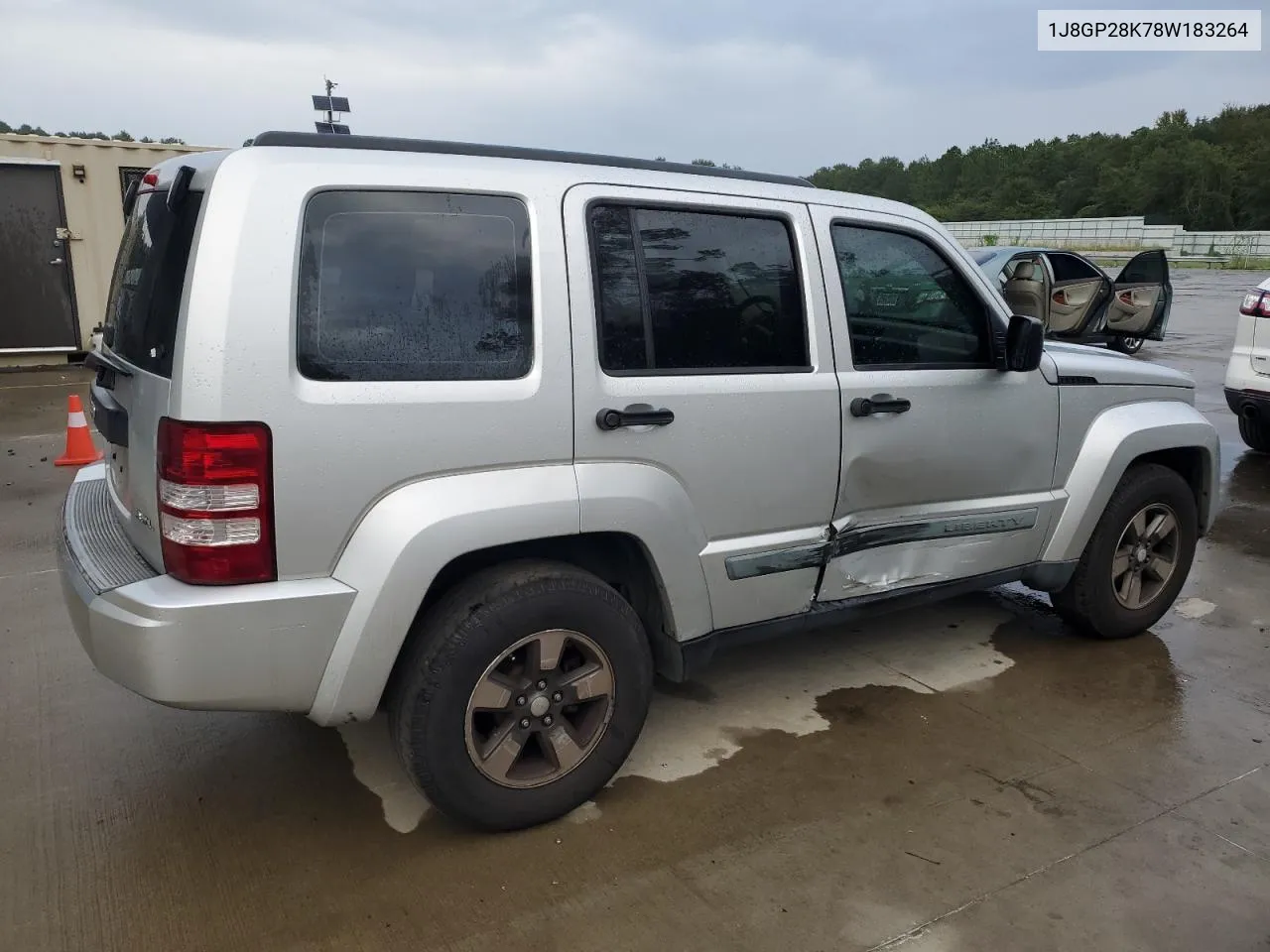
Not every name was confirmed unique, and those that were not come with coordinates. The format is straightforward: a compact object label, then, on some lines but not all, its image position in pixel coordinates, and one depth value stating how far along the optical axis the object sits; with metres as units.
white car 7.20
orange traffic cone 6.86
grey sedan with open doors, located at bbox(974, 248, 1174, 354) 11.49
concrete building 10.88
